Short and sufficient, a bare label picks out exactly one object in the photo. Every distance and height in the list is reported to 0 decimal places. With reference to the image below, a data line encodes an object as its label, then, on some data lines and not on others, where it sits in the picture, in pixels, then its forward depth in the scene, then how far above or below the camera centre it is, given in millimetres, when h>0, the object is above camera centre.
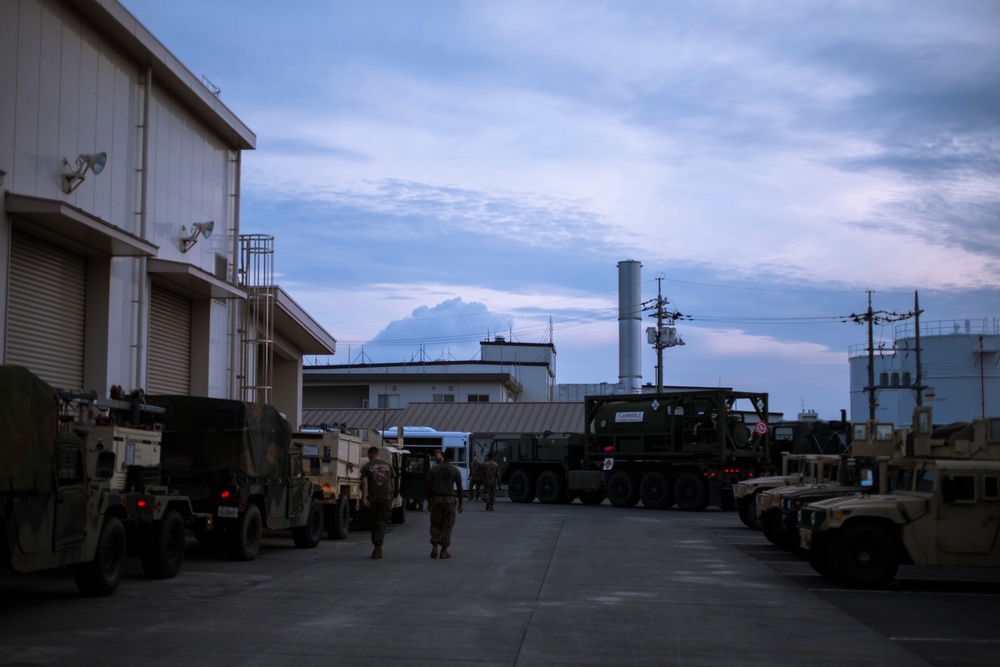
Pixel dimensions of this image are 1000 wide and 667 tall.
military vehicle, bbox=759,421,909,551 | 16156 -921
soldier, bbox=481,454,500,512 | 31844 -1647
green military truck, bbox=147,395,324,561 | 15537 -574
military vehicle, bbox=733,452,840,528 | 21047 -1145
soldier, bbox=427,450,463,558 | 16938 -1208
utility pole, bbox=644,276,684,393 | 58688 +5161
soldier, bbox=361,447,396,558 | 16797 -1120
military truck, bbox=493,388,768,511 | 33344 -943
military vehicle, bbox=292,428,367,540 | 20078 -845
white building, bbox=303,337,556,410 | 69688 +2598
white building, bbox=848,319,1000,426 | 59469 +2882
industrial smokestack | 65125 +6642
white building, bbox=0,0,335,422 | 17688 +4127
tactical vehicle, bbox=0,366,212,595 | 9703 -699
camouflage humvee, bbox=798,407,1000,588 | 13734 -1288
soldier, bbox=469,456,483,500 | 34438 -1873
